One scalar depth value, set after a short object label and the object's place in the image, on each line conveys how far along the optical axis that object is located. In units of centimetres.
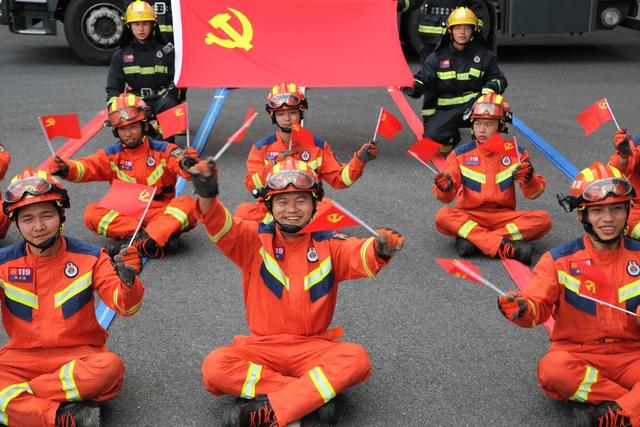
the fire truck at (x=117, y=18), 1301
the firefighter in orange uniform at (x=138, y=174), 672
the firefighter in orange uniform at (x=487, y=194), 677
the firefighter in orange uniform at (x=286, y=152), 692
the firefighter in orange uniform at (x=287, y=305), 440
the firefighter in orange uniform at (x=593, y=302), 440
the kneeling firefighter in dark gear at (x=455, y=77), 881
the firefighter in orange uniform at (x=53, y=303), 439
